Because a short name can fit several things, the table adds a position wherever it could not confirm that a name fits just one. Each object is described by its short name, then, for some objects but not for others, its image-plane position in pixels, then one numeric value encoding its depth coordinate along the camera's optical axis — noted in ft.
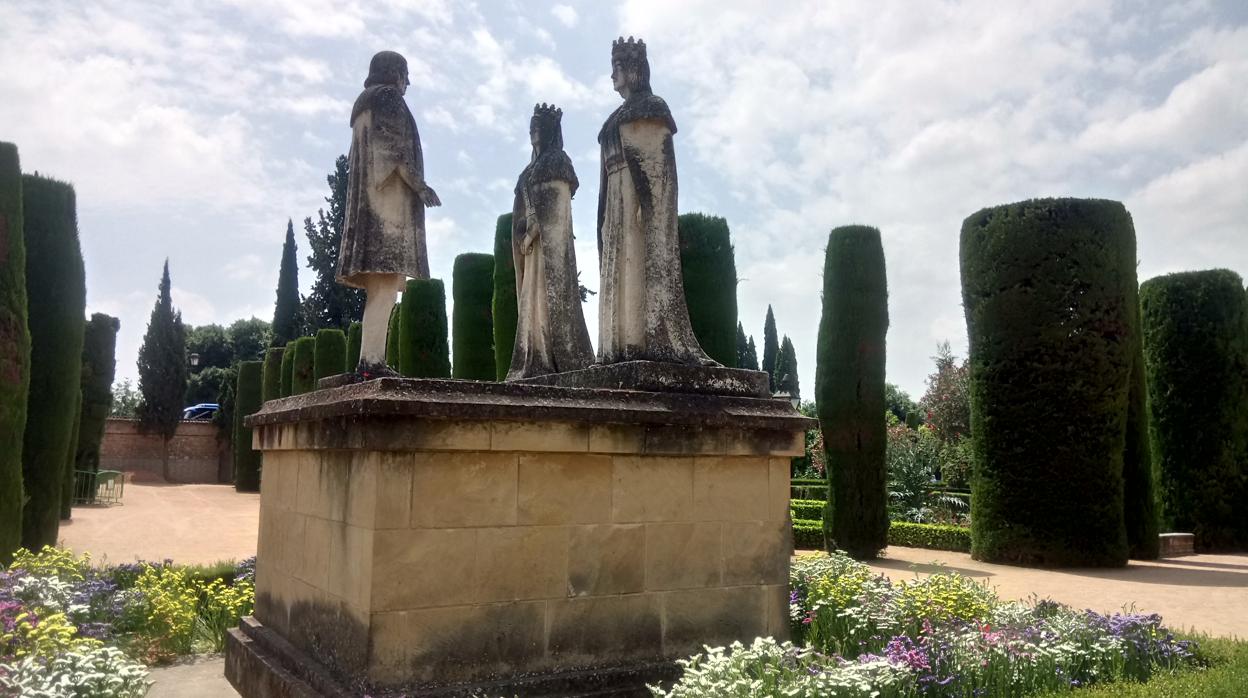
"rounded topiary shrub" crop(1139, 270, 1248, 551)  55.31
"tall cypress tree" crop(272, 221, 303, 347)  147.13
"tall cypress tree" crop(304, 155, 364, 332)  139.33
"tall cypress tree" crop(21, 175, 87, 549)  40.29
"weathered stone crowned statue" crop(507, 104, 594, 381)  22.25
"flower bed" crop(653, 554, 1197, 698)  14.71
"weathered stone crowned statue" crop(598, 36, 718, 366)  19.12
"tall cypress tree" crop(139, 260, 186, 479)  126.82
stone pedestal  14.49
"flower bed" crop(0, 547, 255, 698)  15.19
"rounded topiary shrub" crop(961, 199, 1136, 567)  45.85
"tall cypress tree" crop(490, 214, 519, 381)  64.23
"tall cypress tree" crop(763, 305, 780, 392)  208.23
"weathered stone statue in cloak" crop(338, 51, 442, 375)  20.04
